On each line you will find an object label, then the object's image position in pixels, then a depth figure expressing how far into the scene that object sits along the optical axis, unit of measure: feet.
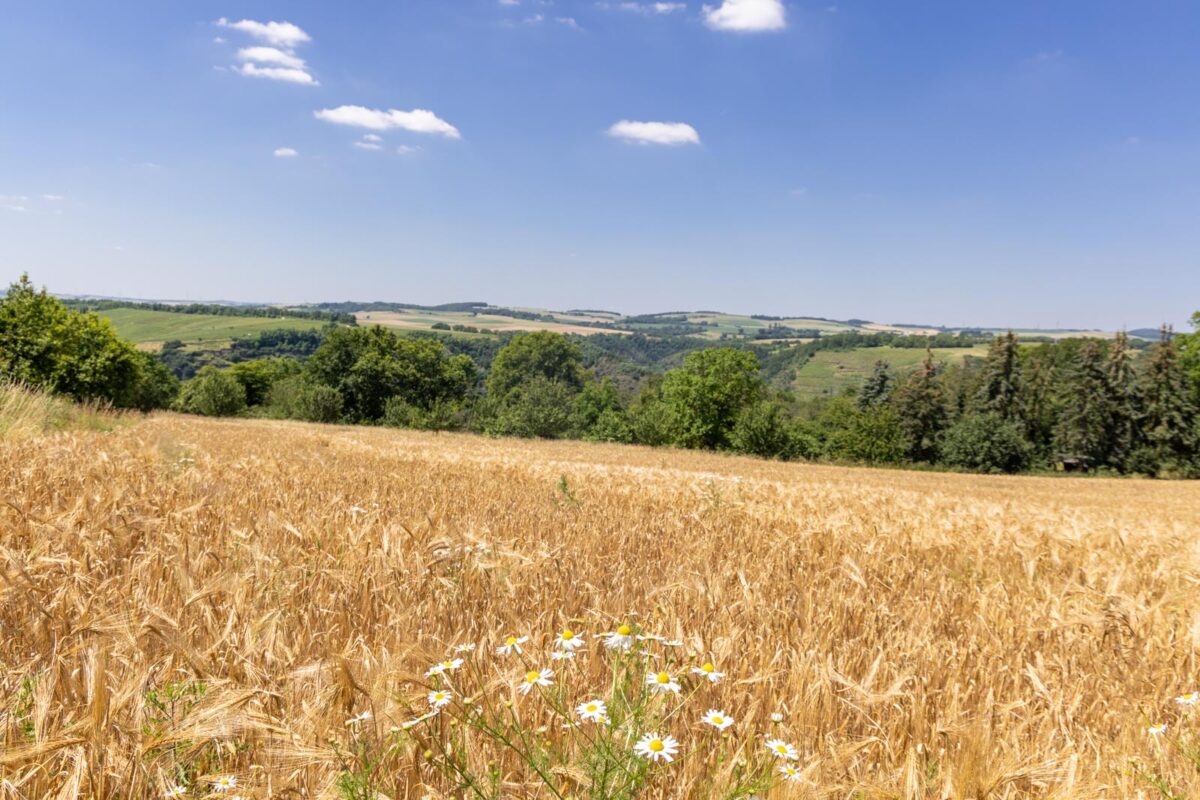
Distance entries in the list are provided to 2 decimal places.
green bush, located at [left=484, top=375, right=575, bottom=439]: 176.24
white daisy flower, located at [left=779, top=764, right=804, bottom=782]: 4.25
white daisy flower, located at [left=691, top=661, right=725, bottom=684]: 4.99
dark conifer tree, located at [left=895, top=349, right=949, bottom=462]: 236.84
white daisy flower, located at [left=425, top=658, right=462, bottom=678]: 5.08
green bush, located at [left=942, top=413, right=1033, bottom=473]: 205.77
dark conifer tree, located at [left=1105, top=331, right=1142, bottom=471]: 220.02
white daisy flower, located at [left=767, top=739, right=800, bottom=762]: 4.39
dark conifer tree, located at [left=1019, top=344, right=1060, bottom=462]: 248.32
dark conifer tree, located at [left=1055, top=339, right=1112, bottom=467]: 222.69
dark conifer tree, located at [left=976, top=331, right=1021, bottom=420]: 246.88
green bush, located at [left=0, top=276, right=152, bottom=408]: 127.65
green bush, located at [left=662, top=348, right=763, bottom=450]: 182.19
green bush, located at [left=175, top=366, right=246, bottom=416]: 226.38
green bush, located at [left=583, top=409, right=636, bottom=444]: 195.31
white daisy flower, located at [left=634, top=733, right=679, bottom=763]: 4.13
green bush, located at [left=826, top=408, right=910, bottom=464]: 202.59
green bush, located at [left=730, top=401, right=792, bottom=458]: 170.81
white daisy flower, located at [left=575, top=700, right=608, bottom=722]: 4.74
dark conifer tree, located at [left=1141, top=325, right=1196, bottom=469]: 206.80
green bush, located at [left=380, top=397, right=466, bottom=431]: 176.24
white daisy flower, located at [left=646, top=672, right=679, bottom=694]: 4.82
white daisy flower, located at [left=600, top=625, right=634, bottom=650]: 5.23
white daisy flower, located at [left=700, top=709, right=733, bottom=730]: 5.01
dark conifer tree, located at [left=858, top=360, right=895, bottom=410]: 315.78
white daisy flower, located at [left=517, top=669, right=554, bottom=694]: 4.89
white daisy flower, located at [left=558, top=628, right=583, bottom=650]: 5.40
